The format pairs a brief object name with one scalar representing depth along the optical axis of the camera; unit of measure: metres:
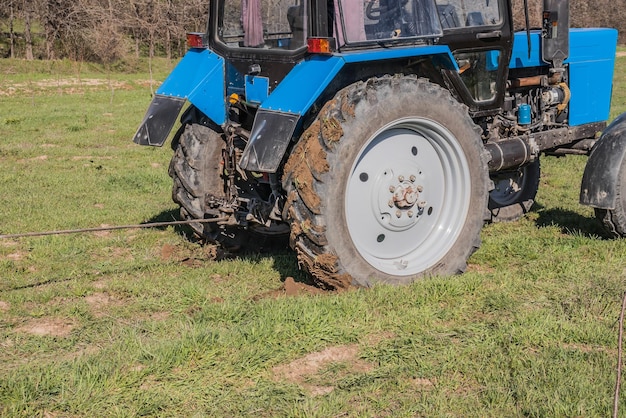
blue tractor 4.66
